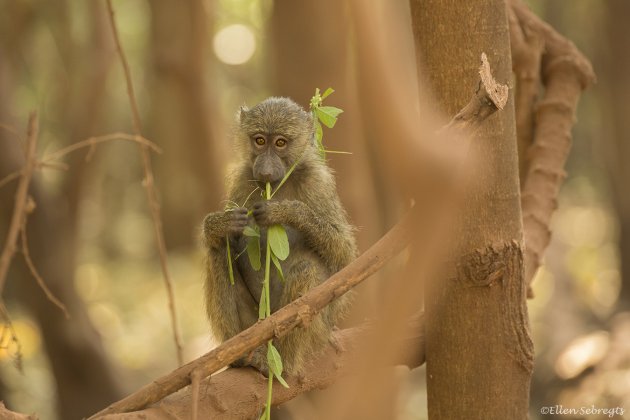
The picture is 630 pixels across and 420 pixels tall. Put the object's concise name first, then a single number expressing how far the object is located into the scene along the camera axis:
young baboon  8.26
